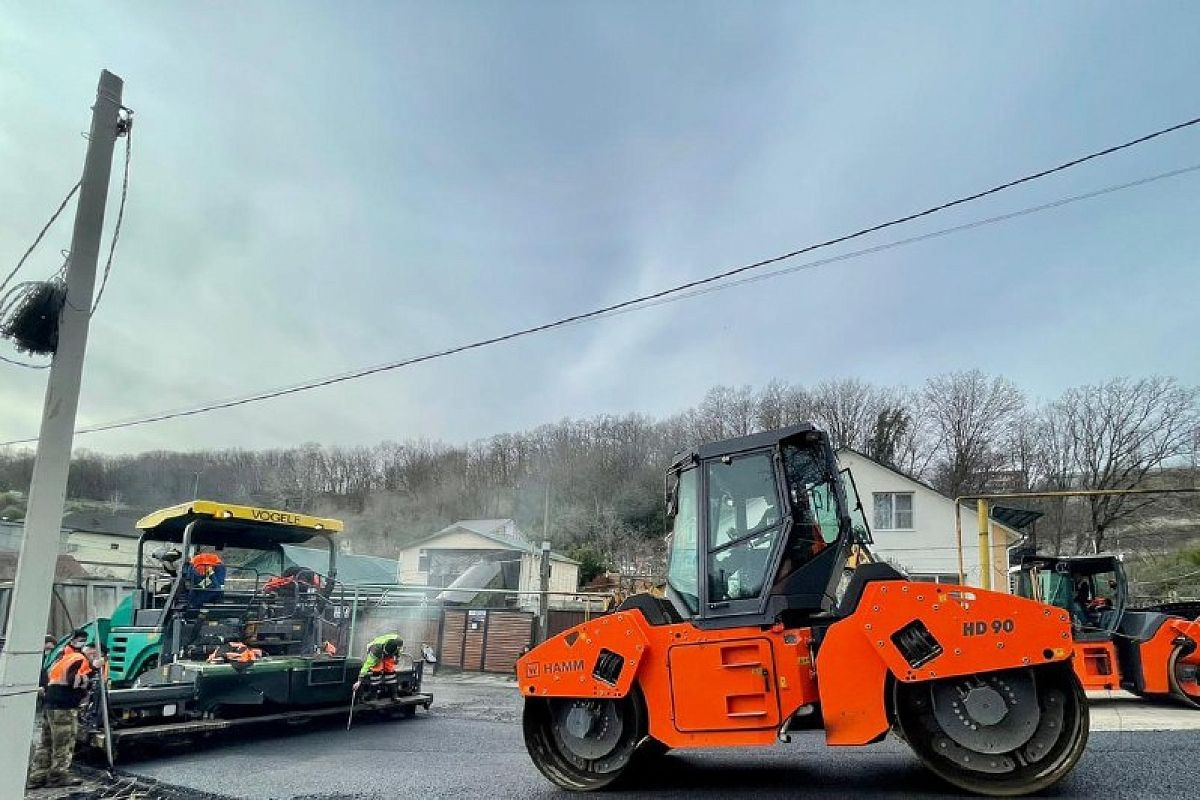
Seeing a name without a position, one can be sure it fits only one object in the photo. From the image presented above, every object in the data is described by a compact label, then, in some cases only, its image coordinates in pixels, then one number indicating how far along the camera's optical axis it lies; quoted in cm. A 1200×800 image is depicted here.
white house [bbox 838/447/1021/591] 2823
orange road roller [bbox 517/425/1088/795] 458
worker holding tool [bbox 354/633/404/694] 934
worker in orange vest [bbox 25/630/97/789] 632
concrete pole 308
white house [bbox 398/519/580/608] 3288
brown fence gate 1653
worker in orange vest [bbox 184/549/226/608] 854
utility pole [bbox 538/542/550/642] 1609
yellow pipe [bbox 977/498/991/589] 1204
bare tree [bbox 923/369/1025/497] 4900
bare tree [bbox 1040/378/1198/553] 3975
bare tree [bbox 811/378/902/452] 5325
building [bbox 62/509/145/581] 3934
